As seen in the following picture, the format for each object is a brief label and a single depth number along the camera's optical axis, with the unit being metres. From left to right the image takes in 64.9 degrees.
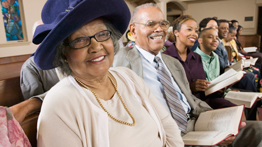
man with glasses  1.54
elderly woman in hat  0.79
